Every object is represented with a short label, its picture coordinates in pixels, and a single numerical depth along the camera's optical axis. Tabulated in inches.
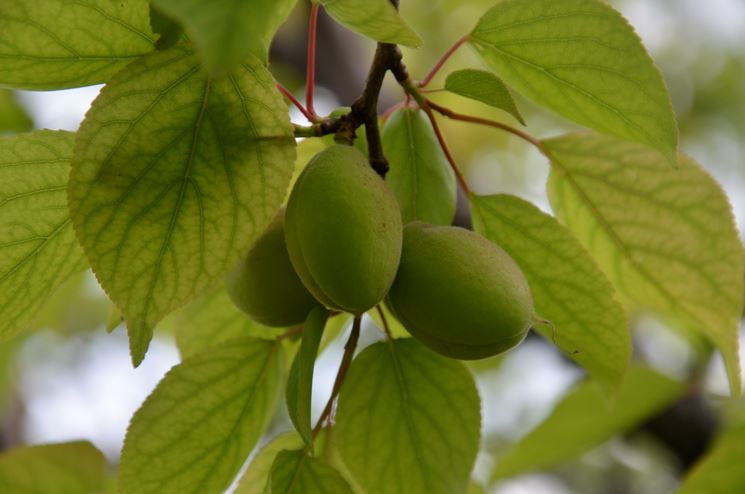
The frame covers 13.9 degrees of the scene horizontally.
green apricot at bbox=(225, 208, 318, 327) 26.0
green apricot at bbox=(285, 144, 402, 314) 24.7
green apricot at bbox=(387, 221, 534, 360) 25.2
